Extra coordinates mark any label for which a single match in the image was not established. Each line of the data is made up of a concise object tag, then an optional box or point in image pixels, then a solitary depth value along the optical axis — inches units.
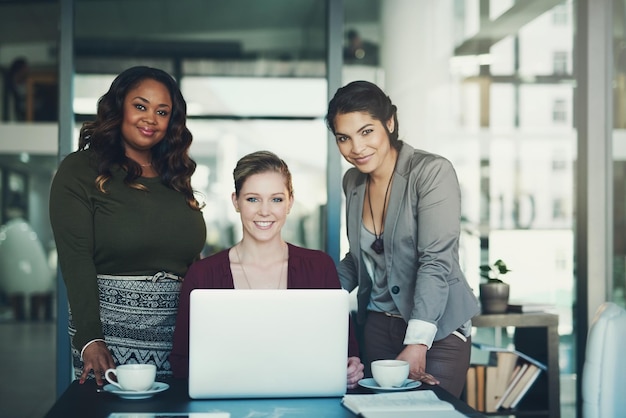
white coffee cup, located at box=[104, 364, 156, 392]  87.8
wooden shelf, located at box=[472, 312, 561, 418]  162.9
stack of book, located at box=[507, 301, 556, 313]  166.6
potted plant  165.8
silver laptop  85.4
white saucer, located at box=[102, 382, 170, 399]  87.8
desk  82.4
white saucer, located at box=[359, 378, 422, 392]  91.7
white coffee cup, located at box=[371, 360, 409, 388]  91.9
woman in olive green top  114.8
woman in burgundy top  108.4
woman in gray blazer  111.8
